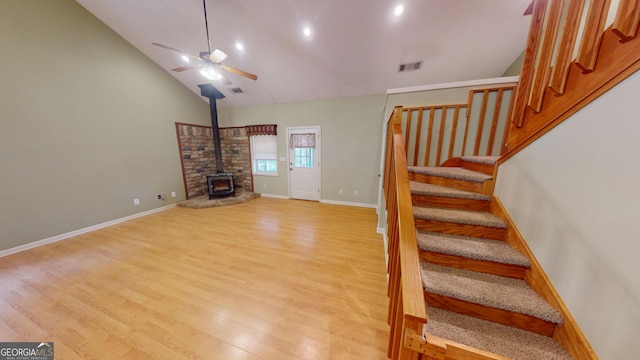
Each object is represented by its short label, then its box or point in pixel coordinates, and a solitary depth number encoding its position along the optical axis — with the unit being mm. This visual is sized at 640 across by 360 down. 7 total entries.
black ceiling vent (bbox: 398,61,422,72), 3098
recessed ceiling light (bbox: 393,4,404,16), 2334
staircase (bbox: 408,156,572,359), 968
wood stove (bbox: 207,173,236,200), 4645
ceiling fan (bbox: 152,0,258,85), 2474
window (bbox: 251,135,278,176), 5002
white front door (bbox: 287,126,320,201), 4539
